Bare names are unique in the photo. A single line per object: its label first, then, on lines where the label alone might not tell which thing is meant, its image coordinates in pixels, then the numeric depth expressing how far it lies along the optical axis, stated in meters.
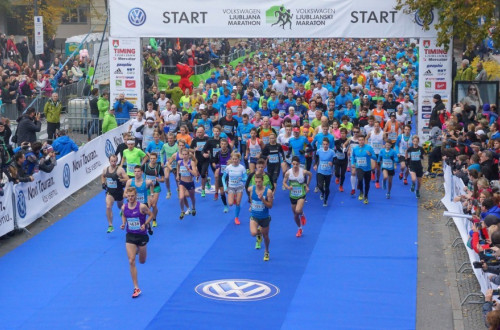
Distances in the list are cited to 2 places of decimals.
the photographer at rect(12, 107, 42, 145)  22.84
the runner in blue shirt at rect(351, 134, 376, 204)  21.30
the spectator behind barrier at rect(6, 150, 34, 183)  18.52
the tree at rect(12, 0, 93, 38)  47.25
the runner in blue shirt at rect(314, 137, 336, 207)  20.88
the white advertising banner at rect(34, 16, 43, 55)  31.39
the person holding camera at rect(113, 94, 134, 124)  27.69
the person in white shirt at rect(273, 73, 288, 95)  30.92
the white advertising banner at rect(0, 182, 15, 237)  18.14
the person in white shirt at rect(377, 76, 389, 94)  32.04
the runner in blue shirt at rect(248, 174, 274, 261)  16.92
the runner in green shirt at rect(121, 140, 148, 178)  20.02
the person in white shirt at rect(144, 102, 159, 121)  25.58
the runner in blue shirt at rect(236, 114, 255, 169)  23.30
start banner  26.86
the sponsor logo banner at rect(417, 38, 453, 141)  26.77
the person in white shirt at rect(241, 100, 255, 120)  25.34
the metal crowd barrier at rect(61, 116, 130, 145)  28.05
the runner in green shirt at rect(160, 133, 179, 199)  20.75
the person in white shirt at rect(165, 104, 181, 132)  25.39
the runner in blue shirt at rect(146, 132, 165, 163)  21.39
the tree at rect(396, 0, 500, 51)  24.66
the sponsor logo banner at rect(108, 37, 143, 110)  28.42
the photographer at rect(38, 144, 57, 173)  19.95
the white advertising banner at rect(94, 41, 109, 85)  32.78
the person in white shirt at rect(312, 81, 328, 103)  28.76
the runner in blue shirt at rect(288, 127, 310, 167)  21.73
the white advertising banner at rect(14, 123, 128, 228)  19.38
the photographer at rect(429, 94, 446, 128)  25.88
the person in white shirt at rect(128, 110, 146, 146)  24.62
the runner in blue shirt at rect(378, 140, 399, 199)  21.61
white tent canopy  41.50
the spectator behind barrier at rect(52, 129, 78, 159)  22.12
